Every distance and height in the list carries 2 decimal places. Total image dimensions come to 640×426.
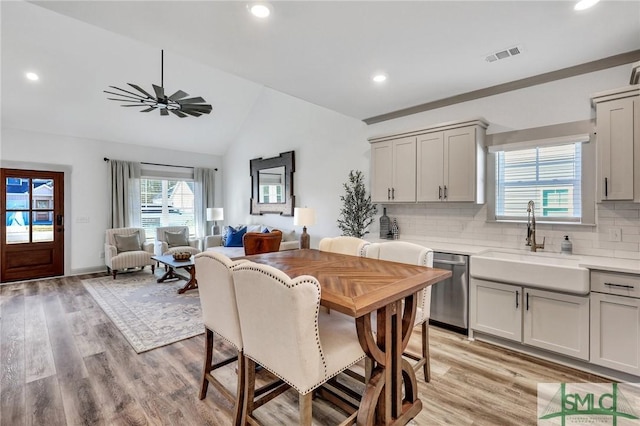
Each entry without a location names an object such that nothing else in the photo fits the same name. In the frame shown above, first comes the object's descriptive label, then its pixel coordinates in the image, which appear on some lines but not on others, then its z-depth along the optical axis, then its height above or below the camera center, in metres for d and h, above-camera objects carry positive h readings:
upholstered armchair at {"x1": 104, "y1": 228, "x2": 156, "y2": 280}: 5.71 -0.77
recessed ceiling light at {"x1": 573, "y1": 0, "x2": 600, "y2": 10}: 2.01 +1.39
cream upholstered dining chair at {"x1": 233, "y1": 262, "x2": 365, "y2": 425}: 1.39 -0.60
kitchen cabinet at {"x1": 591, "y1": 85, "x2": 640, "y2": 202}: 2.46 +0.57
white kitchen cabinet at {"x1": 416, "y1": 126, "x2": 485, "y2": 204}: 3.34 +0.53
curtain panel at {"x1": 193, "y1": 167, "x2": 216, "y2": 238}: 7.73 +0.39
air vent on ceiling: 2.61 +1.40
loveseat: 5.67 -0.59
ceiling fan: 3.85 +1.44
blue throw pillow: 6.29 -0.56
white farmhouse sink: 2.48 -0.51
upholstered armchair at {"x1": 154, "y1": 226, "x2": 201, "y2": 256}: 6.20 -0.64
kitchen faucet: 3.14 -0.18
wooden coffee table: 4.86 -0.86
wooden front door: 5.36 -0.24
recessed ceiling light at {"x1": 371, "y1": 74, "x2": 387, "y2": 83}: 3.15 +1.41
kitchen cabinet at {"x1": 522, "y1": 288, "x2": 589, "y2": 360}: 2.48 -0.94
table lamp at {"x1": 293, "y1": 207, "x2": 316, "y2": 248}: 4.97 -0.09
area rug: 3.23 -1.29
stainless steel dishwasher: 3.13 -0.89
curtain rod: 6.32 +1.10
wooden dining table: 1.57 -0.59
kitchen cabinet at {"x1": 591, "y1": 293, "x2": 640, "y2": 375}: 2.28 -0.93
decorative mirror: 6.11 +0.58
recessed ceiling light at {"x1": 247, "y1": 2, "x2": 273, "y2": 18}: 2.04 +1.39
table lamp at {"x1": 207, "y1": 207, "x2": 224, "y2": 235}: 7.33 -0.09
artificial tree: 4.59 +0.04
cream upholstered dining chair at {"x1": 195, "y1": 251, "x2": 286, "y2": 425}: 1.80 -0.59
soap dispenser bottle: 2.96 -0.34
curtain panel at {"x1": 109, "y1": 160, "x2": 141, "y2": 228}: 6.36 +0.39
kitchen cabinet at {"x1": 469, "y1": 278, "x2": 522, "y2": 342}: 2.80 -0.93
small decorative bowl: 5.03 -0.74
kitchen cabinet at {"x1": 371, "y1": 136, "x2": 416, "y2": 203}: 3.83 +0.54
